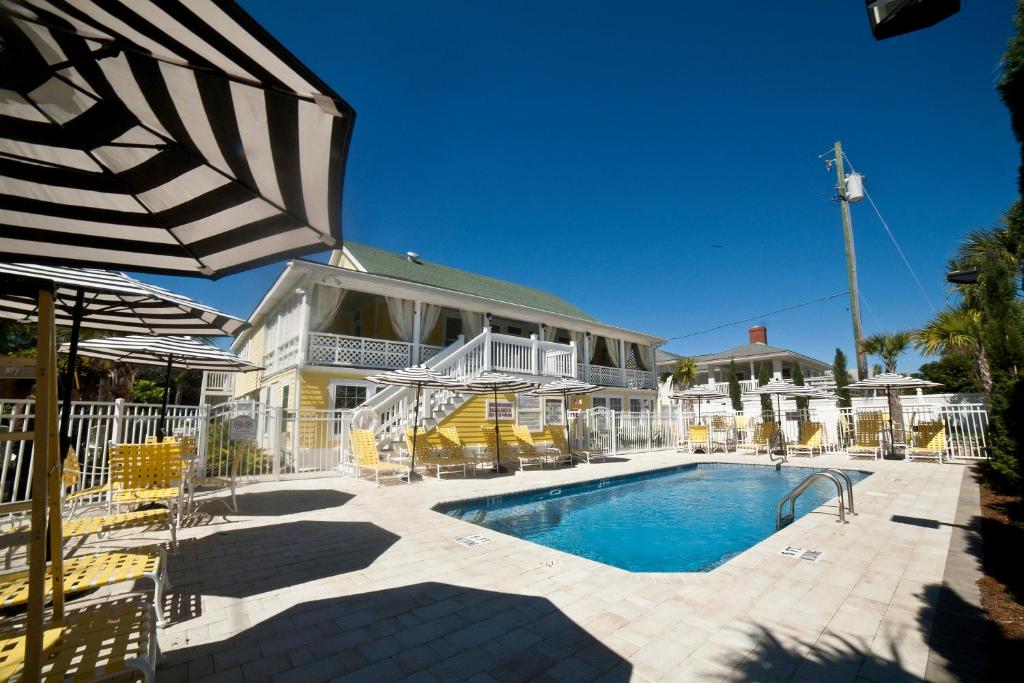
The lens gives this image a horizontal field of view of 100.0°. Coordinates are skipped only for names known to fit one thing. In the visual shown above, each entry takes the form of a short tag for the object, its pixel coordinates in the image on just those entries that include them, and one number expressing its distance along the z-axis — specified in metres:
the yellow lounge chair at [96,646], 1.72
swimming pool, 6.43
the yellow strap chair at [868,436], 14.27
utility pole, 17.88
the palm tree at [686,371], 31.16
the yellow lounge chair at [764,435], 16.83
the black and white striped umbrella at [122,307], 4.53
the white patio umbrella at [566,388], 13.16
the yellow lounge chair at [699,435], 17.30
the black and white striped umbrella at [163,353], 7.00
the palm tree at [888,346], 17.17
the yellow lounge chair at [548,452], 12.89
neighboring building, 32.34
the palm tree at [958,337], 13.15
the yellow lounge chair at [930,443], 12.57
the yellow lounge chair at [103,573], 2.44
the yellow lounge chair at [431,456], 10.55
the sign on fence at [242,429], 7.67
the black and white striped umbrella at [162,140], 1.99
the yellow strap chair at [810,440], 15.89
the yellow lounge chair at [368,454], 9.40
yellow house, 13.52
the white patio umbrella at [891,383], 13.72
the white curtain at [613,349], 23.23
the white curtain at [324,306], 14.02
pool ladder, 5.82
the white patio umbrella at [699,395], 17.22
